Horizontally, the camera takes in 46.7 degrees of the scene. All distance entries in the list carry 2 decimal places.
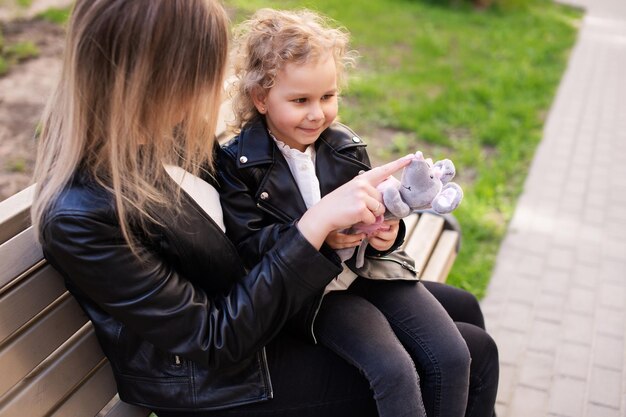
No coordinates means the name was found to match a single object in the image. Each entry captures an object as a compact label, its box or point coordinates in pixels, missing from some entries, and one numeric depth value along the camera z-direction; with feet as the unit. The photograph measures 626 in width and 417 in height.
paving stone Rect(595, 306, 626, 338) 11.32
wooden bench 5.42
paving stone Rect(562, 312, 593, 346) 11.16
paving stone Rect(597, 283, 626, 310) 12.05
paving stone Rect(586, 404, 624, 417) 9.62
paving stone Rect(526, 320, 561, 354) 10.99
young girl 6.31
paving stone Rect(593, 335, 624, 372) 10.61
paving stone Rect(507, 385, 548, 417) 9.64
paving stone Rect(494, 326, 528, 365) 10.75
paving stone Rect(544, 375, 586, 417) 9.68
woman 5.01
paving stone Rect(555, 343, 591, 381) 10.39
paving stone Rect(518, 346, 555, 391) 10.18
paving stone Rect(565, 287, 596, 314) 11.93
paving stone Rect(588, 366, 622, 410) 9.84
